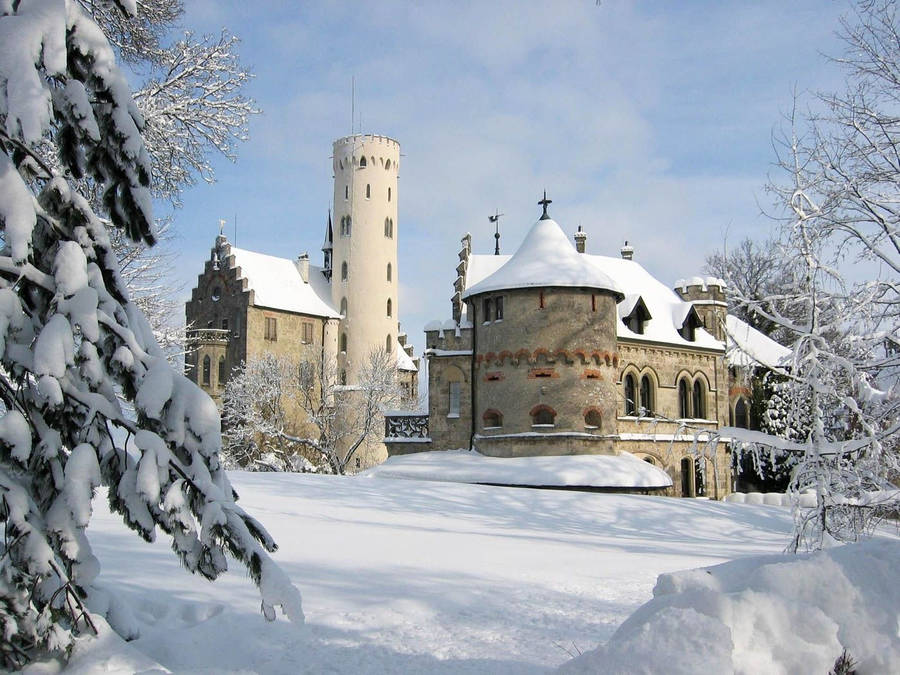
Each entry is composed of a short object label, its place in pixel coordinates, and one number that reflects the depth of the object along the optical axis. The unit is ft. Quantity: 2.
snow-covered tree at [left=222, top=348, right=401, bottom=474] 139.33
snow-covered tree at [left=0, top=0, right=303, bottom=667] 14.25
